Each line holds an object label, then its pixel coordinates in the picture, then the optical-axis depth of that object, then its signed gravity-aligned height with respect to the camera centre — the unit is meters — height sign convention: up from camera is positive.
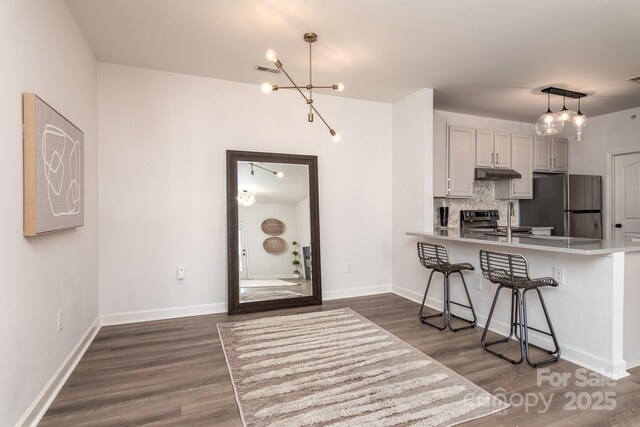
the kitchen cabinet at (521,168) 5.29 +0.68
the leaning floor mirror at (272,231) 3.96 -0.23
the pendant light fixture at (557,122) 3.35 +0.89
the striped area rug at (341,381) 1.97 -1.17
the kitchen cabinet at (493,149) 4.95 +0.92
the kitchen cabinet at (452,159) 4.64 +0.73
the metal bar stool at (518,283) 2.65 -0.57
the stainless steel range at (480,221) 5.17 -0.15
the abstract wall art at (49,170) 1.87 +0.27
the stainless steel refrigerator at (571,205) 5.02 +0.09
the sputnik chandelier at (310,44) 2.51 +1.12
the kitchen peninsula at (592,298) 2.46 -0.67
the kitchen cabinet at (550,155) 5.50 +0.93
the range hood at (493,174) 4.89 +0.55
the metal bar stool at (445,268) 3.41 -0.57
